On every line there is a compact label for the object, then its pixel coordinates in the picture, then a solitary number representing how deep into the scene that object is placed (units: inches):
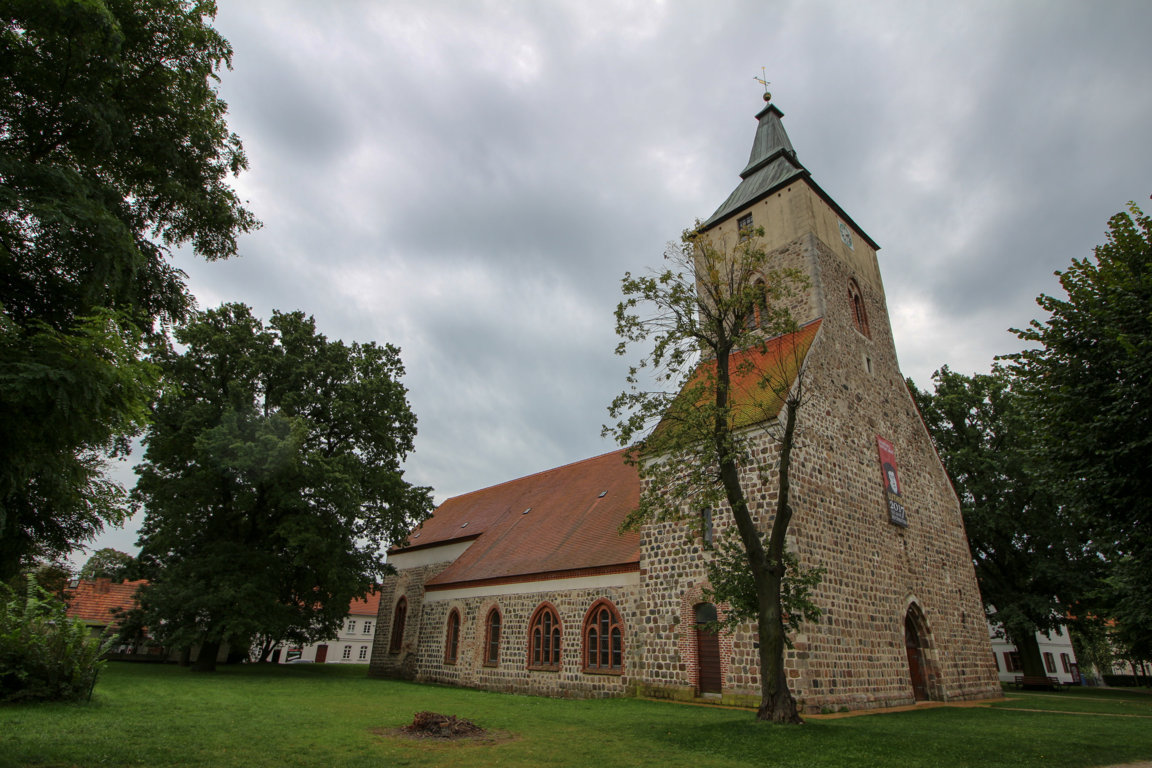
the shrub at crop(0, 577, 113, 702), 369.4
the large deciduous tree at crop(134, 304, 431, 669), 735.1
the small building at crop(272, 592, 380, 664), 1759.4
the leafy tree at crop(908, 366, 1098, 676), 1016.9
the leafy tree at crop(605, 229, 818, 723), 405.4
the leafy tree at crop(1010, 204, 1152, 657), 395.9
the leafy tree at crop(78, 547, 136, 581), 845.8
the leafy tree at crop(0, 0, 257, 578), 207.3
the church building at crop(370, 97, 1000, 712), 546.3
